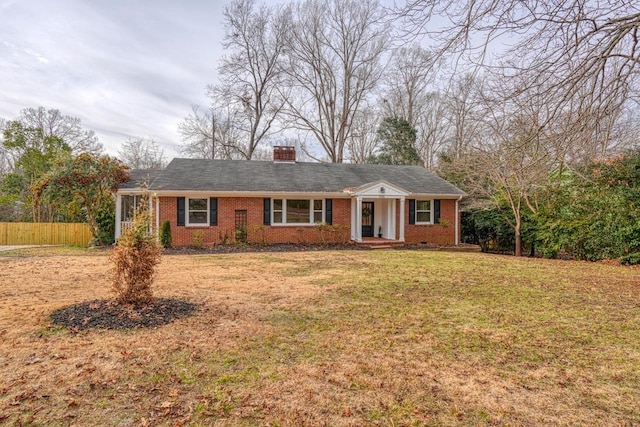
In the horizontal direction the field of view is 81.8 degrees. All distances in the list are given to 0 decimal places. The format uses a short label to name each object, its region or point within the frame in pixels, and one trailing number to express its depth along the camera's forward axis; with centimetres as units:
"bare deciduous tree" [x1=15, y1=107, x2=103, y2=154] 2616
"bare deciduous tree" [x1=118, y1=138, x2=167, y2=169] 3447
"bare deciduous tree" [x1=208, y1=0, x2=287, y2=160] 2689
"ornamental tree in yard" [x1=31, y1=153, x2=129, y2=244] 1521
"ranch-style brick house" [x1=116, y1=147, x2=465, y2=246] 1541
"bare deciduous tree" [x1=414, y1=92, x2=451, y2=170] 2884
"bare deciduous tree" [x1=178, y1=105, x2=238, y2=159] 2928
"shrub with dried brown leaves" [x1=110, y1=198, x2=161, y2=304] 523
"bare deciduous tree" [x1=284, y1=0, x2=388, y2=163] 2600
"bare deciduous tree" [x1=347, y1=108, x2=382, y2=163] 3022
